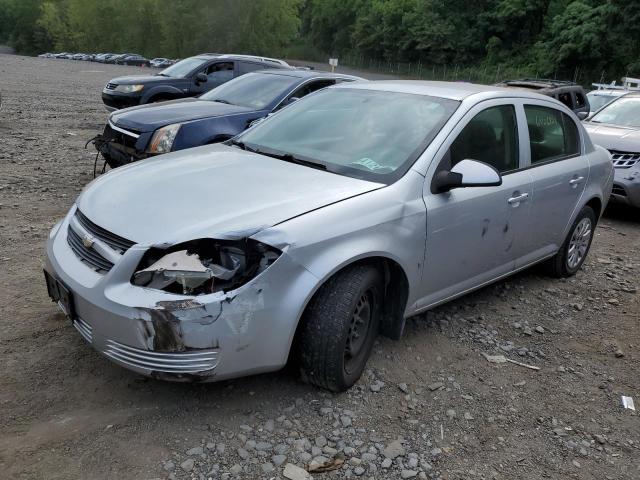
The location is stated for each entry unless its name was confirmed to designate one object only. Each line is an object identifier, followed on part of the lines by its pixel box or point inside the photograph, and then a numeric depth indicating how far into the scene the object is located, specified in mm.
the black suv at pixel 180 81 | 11508
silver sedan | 2680
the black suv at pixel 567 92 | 11859
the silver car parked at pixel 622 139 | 7688
